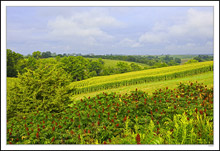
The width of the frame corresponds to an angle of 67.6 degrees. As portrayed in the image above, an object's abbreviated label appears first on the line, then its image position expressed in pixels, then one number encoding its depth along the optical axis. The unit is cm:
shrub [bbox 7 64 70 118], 508
